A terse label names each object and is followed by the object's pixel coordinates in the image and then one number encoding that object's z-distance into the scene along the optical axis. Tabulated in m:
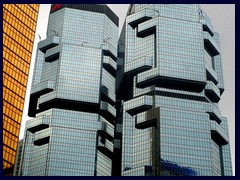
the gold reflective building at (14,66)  132.25
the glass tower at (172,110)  161.88
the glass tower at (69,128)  174.62
